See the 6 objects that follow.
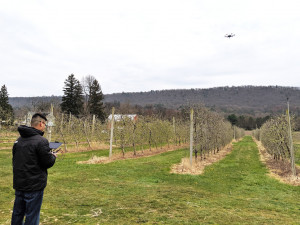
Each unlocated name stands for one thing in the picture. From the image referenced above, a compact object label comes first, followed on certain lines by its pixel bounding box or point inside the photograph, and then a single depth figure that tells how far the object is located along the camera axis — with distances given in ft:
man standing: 9.87
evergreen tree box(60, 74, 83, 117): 132.60
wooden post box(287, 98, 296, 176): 32.12
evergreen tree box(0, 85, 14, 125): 147.65
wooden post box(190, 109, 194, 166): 36.28
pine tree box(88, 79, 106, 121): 141.90
